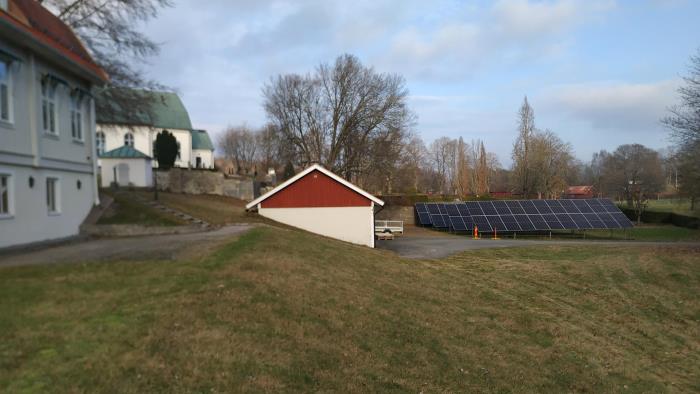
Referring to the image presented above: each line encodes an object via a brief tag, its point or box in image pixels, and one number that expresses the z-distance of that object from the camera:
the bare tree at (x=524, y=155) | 65.06
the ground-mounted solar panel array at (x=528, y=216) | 40.59
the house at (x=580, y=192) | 88.22
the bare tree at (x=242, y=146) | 87.56
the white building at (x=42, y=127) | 13.20
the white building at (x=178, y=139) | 51.20
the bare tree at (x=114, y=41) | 21.89
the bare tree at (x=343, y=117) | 48.38
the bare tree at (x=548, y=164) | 63.88
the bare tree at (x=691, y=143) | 27.97
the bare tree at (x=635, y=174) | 60.65
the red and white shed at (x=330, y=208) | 28.64
